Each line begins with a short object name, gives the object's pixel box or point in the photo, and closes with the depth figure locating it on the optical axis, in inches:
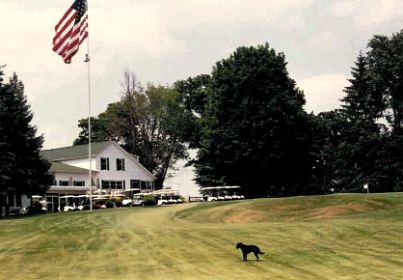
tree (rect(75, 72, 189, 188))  3848.4
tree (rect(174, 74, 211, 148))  3693.4
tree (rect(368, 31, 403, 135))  2970.5
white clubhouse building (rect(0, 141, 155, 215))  2950.3
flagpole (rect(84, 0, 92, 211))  2182.6
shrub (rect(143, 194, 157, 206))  2647.4
